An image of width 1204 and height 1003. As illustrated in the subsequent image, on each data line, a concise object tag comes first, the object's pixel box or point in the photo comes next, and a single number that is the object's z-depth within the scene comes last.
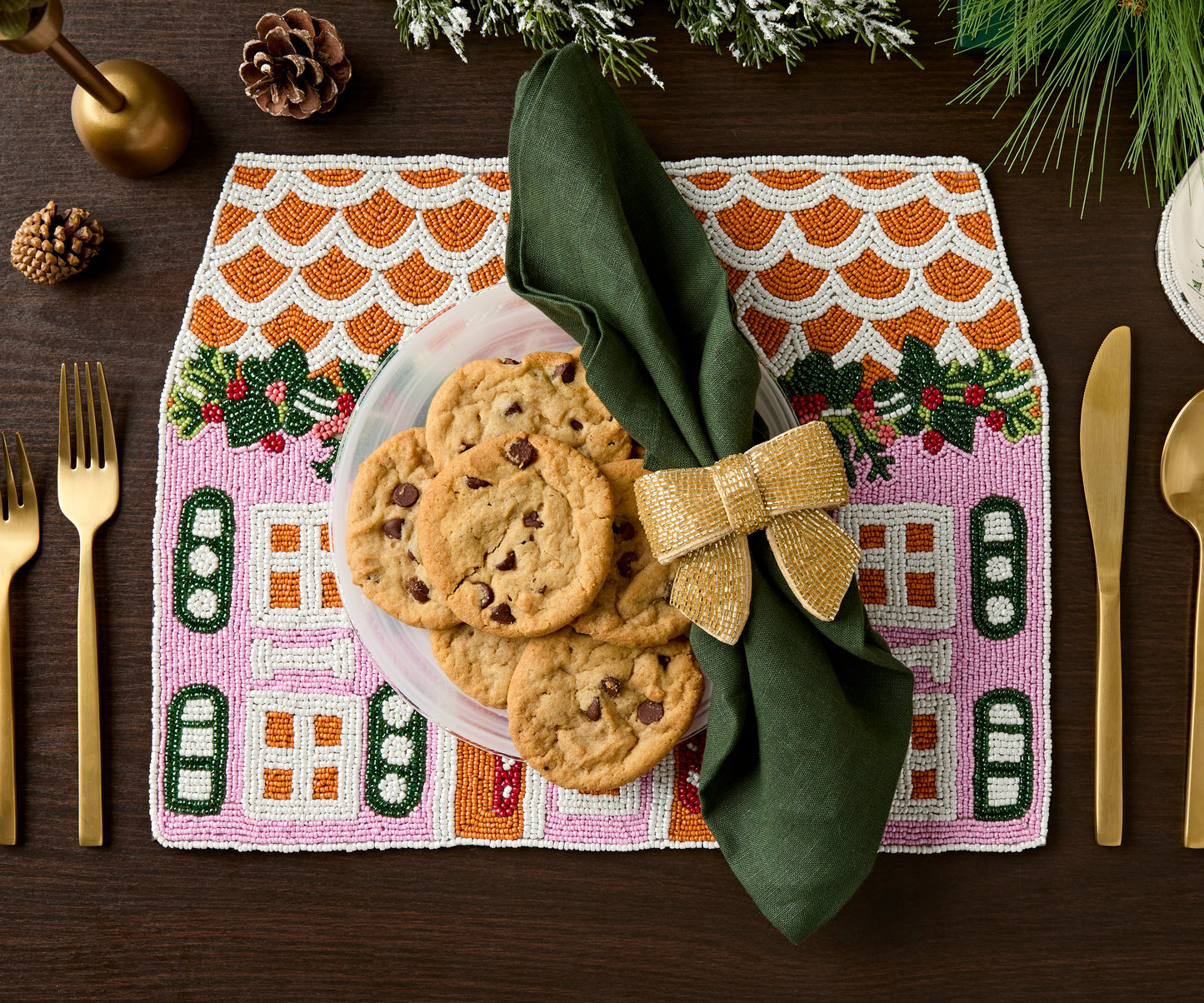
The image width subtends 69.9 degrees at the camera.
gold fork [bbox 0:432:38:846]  0.94
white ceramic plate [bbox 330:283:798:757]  0.89
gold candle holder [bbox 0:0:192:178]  0.91
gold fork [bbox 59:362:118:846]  0.94
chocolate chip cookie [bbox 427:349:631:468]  0.85
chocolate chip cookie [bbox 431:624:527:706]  0.86
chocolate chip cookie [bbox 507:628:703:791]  0.84
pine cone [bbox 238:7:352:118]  0.93
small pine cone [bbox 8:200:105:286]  0.94
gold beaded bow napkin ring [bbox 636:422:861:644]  0.75
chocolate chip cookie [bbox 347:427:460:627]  0.86
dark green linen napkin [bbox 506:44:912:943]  0.78
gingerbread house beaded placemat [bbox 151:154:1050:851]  0.94
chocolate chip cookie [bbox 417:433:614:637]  0.82
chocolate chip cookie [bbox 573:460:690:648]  0.83
